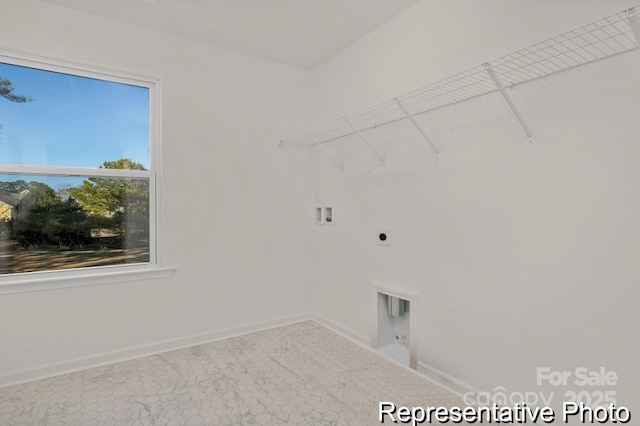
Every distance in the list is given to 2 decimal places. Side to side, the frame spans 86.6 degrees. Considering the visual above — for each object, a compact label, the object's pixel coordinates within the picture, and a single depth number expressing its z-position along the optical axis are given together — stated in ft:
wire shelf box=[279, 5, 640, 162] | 4.46
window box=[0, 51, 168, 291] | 7.07
